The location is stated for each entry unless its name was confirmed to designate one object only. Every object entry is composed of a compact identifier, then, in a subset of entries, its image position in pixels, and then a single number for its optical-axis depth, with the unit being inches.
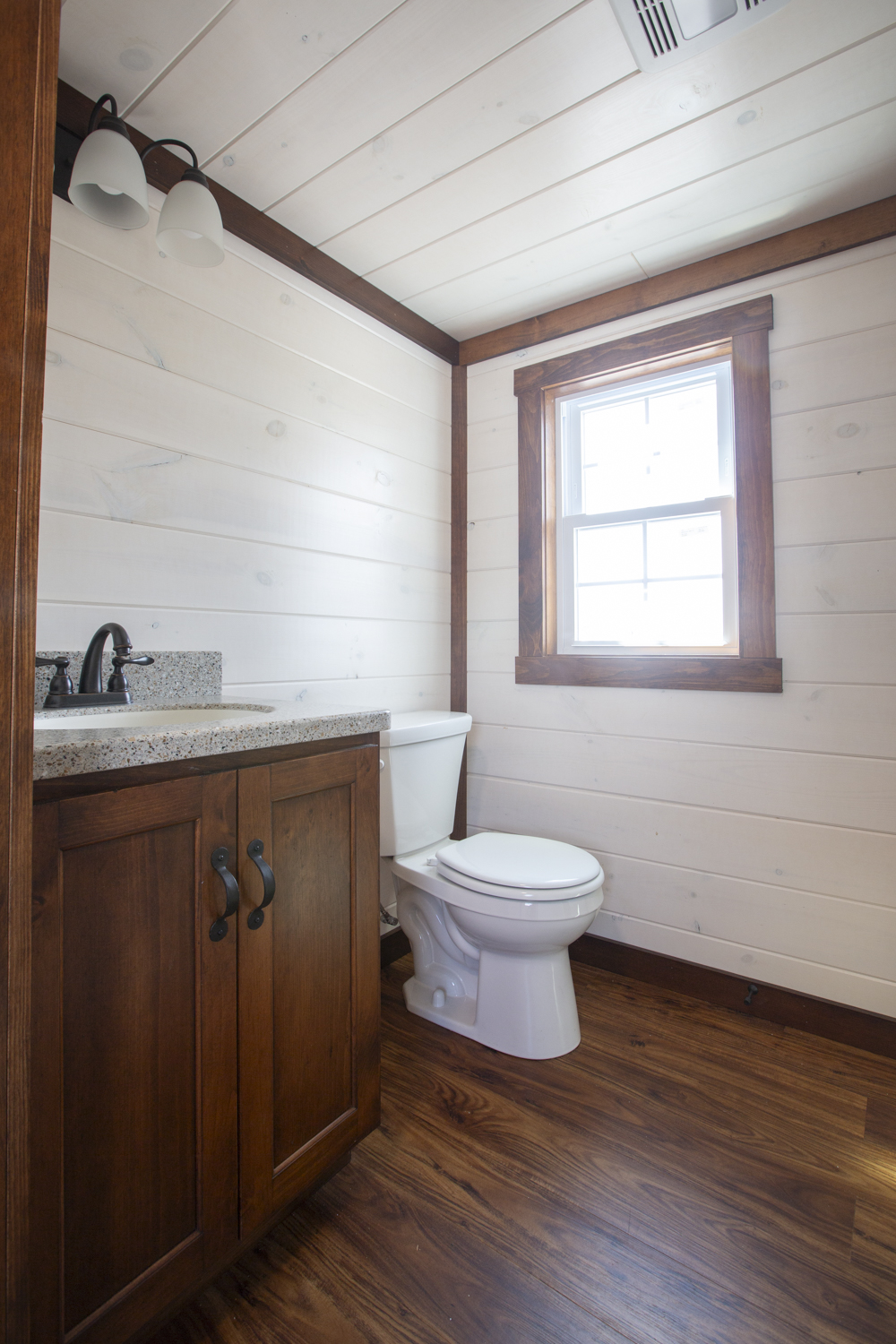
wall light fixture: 45.7
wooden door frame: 21.1
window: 70.7
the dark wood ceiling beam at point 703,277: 64.4
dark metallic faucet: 47.0
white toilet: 59.6
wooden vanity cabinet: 29.1
